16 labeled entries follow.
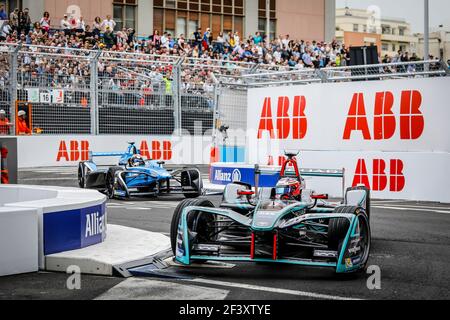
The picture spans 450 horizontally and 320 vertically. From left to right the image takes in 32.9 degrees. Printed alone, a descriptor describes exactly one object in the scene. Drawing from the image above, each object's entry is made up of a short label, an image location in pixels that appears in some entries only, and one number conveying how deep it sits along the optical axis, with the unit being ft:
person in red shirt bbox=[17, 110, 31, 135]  71.85
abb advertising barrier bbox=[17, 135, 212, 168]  74.16
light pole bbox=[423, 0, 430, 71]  76.68
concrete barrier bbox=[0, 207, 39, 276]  25.36
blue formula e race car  51.83
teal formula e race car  25.43
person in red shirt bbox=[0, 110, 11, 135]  69.27
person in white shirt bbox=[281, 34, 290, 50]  113.96
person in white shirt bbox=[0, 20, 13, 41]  82.23
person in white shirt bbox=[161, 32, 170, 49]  98.58
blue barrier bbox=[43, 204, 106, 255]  26.94
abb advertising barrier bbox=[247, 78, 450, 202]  53.21
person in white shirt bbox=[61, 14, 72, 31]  91.09
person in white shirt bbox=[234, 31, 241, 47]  108.60
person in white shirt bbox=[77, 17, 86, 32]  91.40
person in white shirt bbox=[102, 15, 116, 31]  96.74
